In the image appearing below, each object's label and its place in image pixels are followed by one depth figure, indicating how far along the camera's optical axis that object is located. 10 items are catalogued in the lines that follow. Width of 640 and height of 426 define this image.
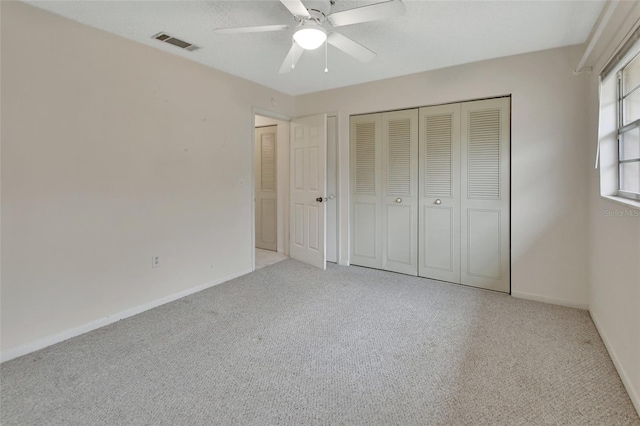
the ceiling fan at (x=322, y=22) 1.79
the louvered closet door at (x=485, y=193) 3.17
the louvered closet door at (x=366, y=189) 3.97
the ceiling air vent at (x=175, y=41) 2.63
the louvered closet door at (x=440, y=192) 3.45
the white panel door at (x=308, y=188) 4.11
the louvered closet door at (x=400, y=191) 3.72
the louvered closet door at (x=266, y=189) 5.09
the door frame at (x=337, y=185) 3.91
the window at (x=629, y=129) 2.02
